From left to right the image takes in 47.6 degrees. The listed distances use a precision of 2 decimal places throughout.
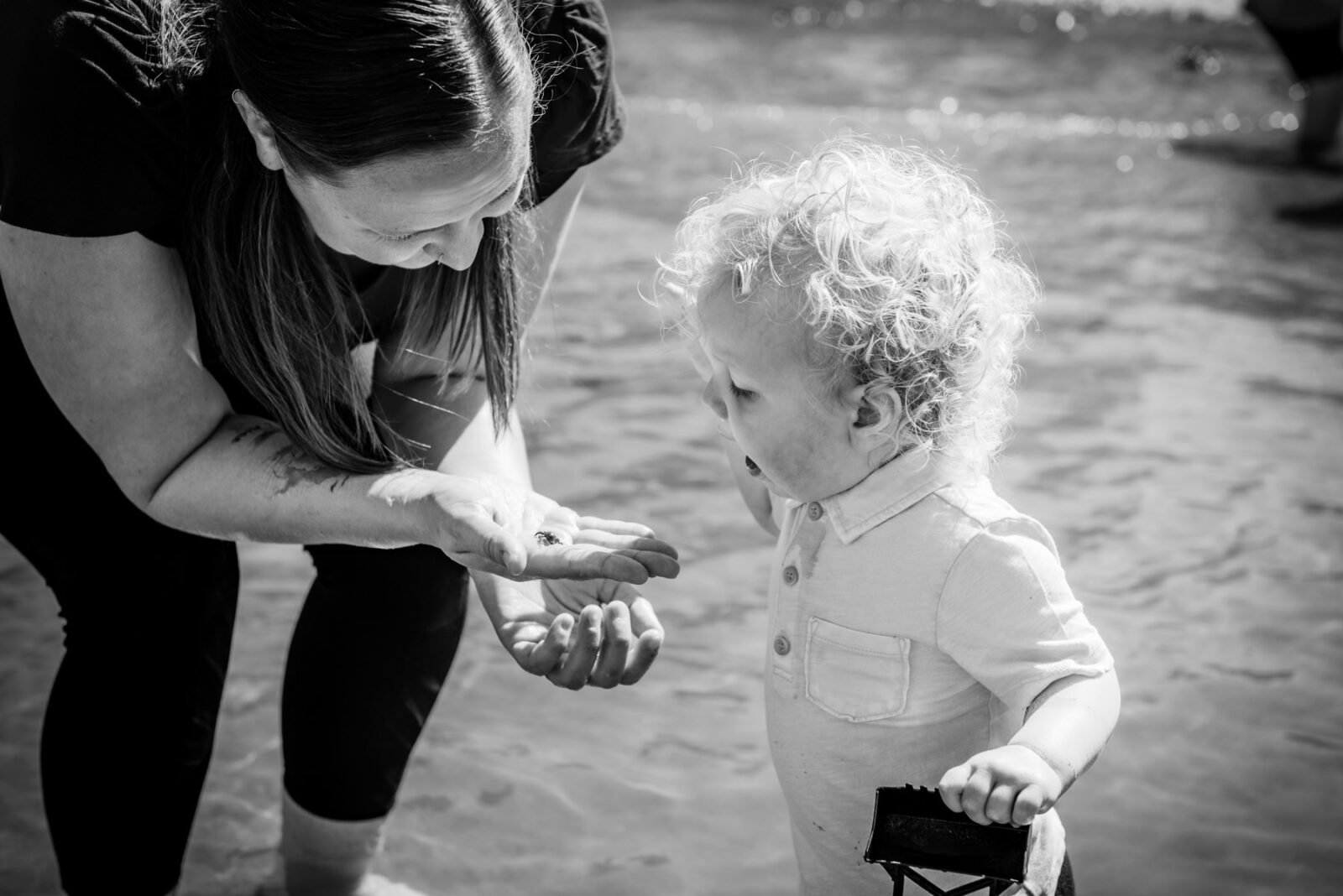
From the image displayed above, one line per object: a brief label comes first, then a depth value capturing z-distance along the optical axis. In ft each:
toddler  5.49
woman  5.43
